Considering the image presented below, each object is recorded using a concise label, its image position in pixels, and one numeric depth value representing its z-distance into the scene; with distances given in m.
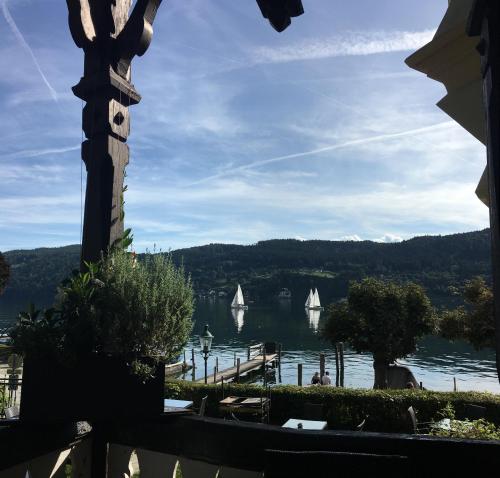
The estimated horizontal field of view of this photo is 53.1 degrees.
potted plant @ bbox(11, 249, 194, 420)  2.04
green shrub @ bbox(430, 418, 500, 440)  4.88
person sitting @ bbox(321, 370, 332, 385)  17.38
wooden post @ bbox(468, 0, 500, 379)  1.28
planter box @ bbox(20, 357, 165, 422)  2.02
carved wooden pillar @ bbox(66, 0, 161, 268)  2.66
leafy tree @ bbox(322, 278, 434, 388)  21.27
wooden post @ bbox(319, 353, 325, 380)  23.34
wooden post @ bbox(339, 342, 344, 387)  26.36
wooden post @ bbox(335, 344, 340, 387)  25.32
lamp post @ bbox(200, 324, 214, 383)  13.37
